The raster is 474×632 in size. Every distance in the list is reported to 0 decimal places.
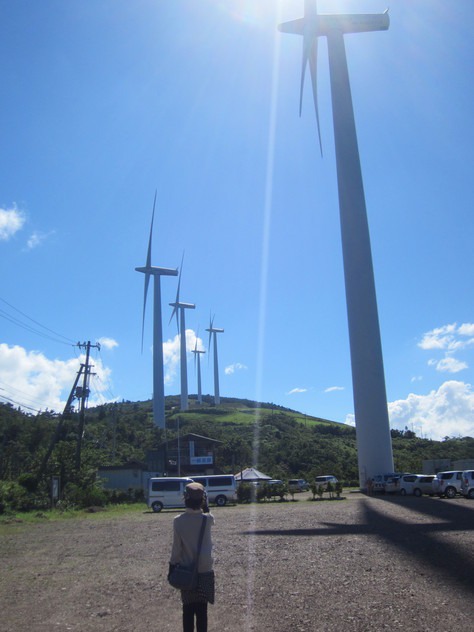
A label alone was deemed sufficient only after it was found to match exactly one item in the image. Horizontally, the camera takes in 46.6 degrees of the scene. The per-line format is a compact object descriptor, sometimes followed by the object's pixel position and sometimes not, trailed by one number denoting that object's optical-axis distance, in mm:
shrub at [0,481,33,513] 28922
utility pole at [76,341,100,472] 35469
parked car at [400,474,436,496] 30547
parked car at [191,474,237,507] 31344
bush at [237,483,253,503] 32872
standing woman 4301
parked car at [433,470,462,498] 29438
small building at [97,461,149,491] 45344
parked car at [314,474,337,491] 43994
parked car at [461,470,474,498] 27938
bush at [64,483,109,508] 30661
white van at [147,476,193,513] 28609
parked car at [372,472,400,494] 32172
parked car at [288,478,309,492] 45394
